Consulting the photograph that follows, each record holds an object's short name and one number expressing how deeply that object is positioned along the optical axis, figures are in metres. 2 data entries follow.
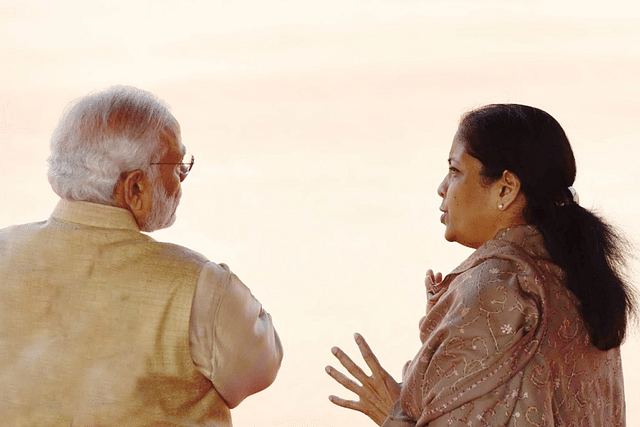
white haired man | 4.29
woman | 4.09
